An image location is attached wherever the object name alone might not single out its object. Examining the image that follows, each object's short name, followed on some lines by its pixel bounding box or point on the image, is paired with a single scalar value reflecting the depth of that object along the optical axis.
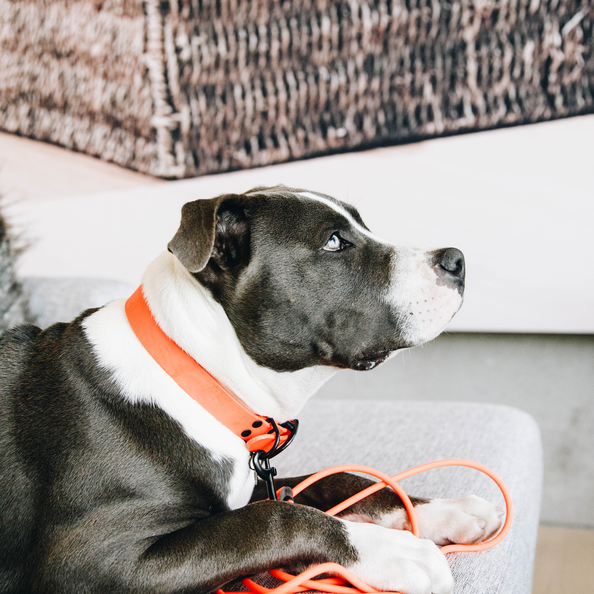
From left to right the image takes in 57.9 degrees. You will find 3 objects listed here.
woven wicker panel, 1.87
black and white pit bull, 0.85
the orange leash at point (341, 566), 0.82
